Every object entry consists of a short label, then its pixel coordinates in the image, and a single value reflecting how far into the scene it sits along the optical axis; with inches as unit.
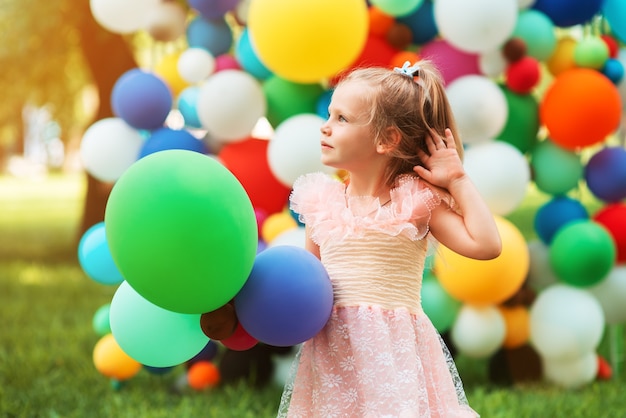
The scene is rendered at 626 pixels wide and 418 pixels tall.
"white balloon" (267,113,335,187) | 126.7
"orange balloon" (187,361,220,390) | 144.0
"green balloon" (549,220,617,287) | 135.0
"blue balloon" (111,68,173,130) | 138.2
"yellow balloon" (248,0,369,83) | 122.3
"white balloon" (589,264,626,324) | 142.3
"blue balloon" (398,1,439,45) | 143.6
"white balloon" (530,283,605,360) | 136.9
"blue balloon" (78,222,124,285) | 110.9
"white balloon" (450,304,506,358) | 136.6
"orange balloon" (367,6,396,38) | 141.3
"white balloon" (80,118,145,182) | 141.7
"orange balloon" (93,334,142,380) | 136.1
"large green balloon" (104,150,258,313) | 59.7
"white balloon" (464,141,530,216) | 129.2
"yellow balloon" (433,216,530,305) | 130.0
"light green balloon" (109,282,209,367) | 72.3
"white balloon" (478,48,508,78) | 138.1
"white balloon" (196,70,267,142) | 136.0
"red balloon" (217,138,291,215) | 139.8
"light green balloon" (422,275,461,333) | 135.5
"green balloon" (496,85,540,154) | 141.3
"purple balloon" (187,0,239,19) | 143.9
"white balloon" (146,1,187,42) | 153.8
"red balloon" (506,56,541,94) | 135.7
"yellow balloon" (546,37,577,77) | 141.4
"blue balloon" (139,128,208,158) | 136.2
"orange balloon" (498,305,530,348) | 143.0
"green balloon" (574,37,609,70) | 137.3
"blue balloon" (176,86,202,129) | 143.5
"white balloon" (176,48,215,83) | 145.2
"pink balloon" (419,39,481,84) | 138.3
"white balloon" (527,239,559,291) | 144.3
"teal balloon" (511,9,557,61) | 136.7
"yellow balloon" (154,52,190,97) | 157.3
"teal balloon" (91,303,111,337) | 137.5
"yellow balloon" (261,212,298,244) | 133.7
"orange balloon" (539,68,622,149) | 132.8
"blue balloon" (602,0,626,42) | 135.3
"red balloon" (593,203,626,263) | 141.5
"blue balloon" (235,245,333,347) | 65.3
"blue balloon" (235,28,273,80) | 142.1
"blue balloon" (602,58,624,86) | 139.3
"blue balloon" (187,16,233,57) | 151.8
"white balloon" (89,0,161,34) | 146.2
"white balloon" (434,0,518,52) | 126.0
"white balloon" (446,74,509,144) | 129.6
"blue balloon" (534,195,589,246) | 142.3
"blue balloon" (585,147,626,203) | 138.6
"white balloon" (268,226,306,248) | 119.9
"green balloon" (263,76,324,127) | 140.8
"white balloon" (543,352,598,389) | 142.3
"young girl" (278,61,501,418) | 72.9
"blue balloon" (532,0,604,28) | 137.4
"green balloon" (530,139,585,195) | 139.9
